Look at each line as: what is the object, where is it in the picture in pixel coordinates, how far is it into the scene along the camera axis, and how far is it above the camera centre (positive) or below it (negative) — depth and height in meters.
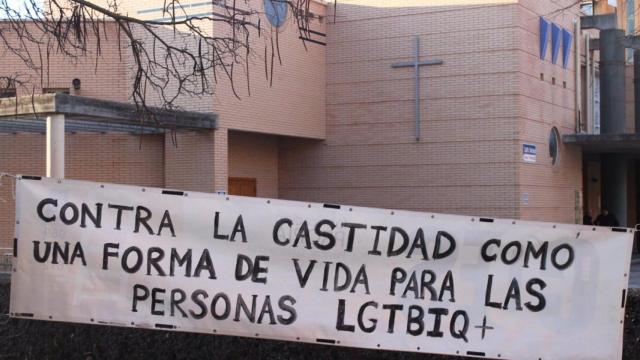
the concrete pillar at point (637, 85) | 28.19 +3.18
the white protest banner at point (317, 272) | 5.57 -0.57
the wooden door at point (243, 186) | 22.78 -0.09
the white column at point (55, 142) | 16.55 +0.76
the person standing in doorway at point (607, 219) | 26.61 -1.08
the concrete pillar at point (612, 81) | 27.20 +3.18
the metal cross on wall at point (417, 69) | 23.77 +3.07
